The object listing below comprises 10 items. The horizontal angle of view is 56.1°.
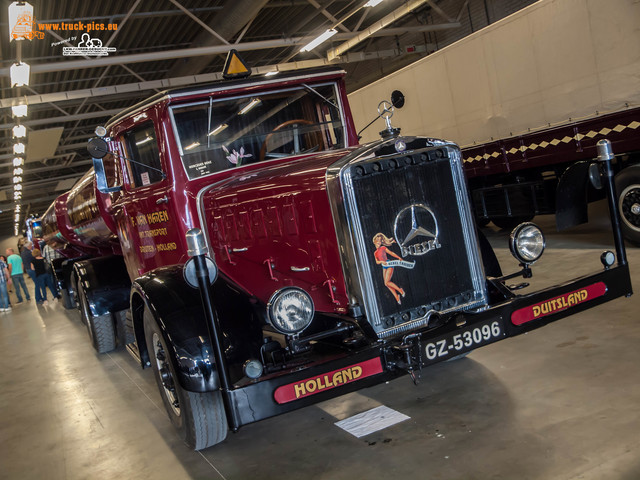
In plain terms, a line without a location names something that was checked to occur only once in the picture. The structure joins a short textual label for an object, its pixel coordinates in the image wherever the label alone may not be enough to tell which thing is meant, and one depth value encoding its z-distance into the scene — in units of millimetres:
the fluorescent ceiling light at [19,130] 15256
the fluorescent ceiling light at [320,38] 12598
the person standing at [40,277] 14250
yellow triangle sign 4555
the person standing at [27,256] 16281
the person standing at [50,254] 13001
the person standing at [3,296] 13461
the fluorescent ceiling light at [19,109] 13461
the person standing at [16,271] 14453
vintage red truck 2957
